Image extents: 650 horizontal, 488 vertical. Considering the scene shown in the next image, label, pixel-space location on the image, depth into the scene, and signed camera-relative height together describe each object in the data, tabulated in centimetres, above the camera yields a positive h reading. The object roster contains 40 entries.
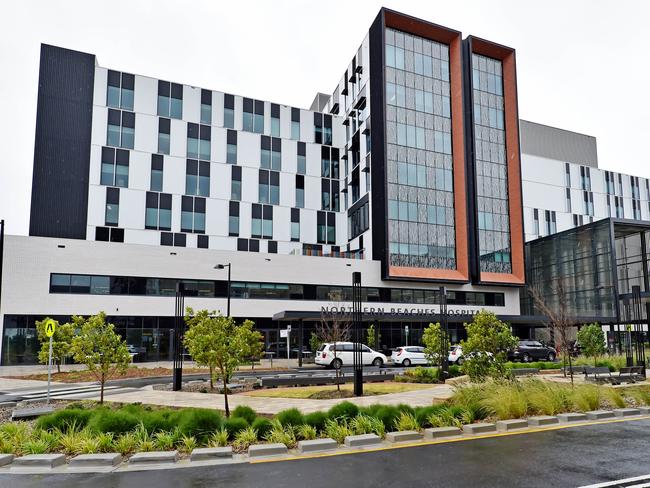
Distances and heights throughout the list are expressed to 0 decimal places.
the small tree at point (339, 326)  3619 -75
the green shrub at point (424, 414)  1058 -202
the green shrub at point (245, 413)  1045 -196
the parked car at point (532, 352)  3703 -261
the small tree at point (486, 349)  1598 -103
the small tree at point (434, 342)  2306 -115
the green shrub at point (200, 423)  942 -196
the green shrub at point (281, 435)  927 -215
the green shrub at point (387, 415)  1043 -200
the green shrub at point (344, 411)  1049 -194
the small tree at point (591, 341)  3158 -152
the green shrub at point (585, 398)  1258 -203
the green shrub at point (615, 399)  1321 -212
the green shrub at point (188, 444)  895 -222
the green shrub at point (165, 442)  909 -219
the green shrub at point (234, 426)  970 -204
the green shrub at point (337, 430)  957 -213
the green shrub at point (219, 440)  916 -218
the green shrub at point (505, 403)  1141 -194
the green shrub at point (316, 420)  1010 -202
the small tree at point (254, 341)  1470 -99
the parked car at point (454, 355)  3304 -247
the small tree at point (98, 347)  1505 -87
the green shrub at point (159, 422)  972 -198
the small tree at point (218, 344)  1190 -62
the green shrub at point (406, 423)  1020 -211
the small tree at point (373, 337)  4103 -170
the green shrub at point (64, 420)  994 -199
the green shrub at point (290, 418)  1001 -197
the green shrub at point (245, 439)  920 -220
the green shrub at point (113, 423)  955 -195
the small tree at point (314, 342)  4081 -202
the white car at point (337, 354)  3089 -226
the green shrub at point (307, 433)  960 -216
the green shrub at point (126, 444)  890 -220
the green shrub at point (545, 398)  1211 -196
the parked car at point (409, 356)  3449 -265
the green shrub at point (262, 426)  979 -207
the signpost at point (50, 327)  1695 -34
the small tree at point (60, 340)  2673 -119
